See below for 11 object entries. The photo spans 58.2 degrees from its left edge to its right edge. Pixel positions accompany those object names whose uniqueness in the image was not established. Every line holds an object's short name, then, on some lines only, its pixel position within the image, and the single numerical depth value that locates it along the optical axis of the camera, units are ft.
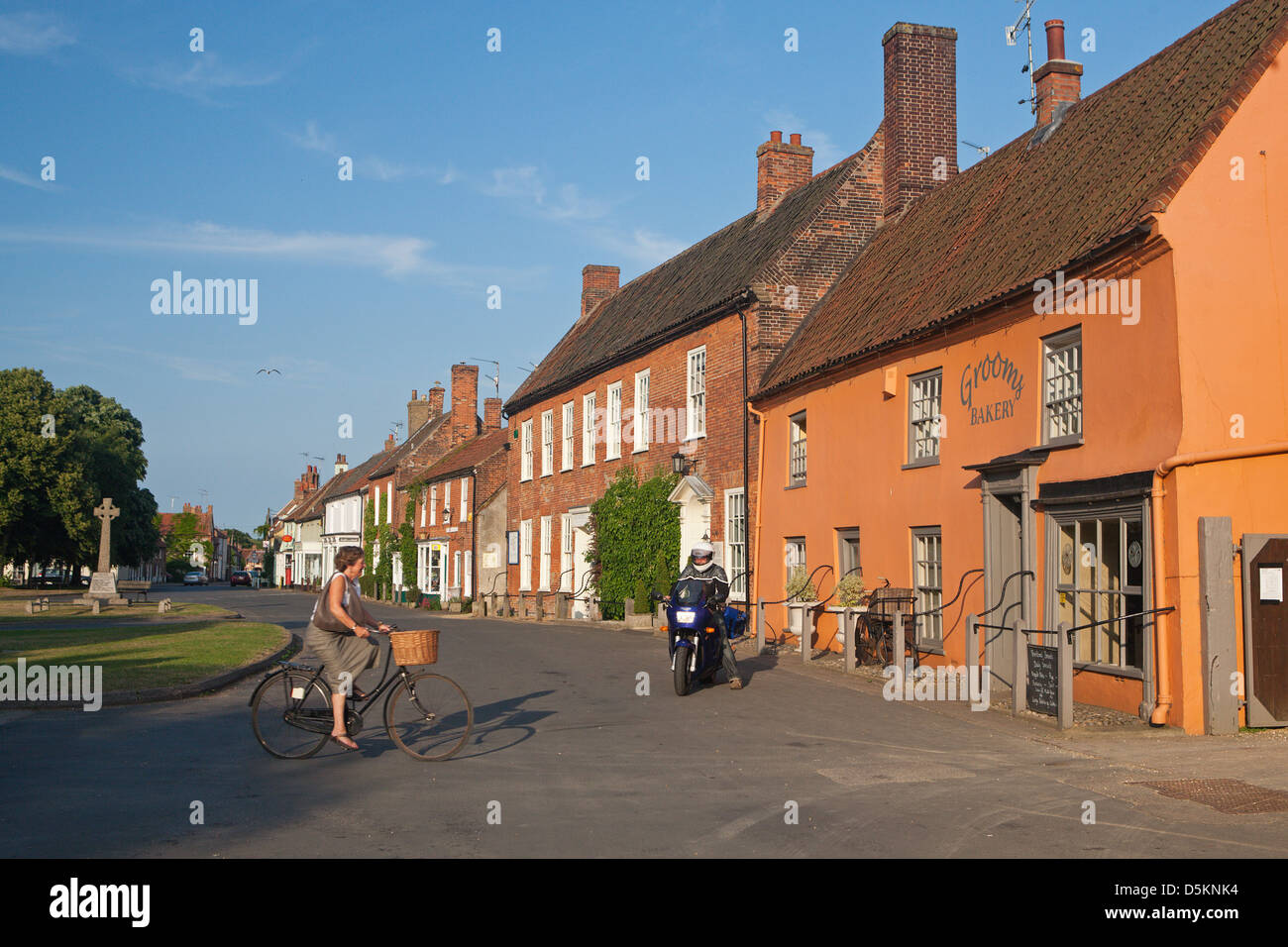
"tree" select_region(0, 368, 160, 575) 166.71
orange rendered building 37.60
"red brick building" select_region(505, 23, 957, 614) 77.00
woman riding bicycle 31.81
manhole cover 26.14
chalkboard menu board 38.88
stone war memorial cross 120.57
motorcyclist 47.96
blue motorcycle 46.42
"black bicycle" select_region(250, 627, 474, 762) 31.86
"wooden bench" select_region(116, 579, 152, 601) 140.77
